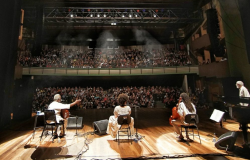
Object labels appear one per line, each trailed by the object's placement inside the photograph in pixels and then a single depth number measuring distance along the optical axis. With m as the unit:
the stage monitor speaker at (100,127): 3.97
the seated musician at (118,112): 3.24
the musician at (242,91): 3.98
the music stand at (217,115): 3.29
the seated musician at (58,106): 3.43
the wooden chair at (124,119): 3.01
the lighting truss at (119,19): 9.15
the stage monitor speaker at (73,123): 4.61
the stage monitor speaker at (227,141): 2.56
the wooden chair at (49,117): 3.29
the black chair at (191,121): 2.95
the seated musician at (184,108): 3.08
